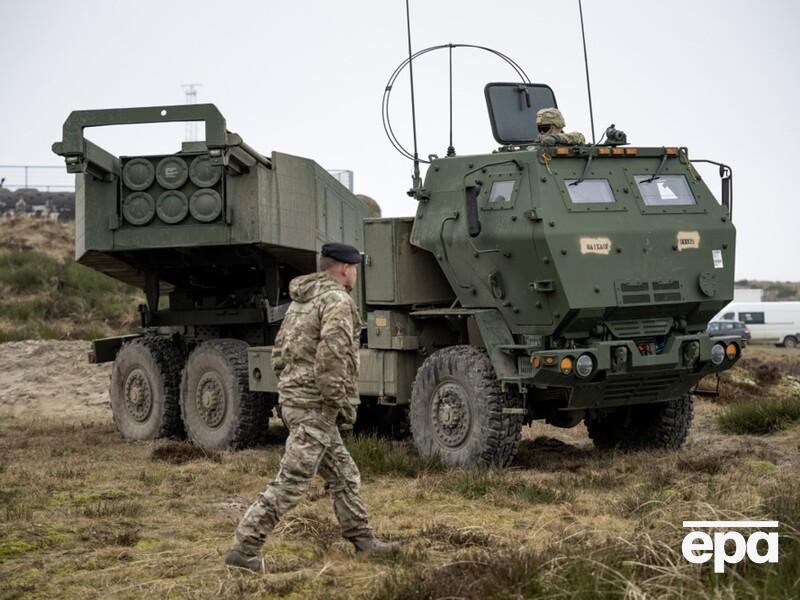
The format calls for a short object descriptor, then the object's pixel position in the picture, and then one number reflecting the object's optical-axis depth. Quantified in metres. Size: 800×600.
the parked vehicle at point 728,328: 41.25
